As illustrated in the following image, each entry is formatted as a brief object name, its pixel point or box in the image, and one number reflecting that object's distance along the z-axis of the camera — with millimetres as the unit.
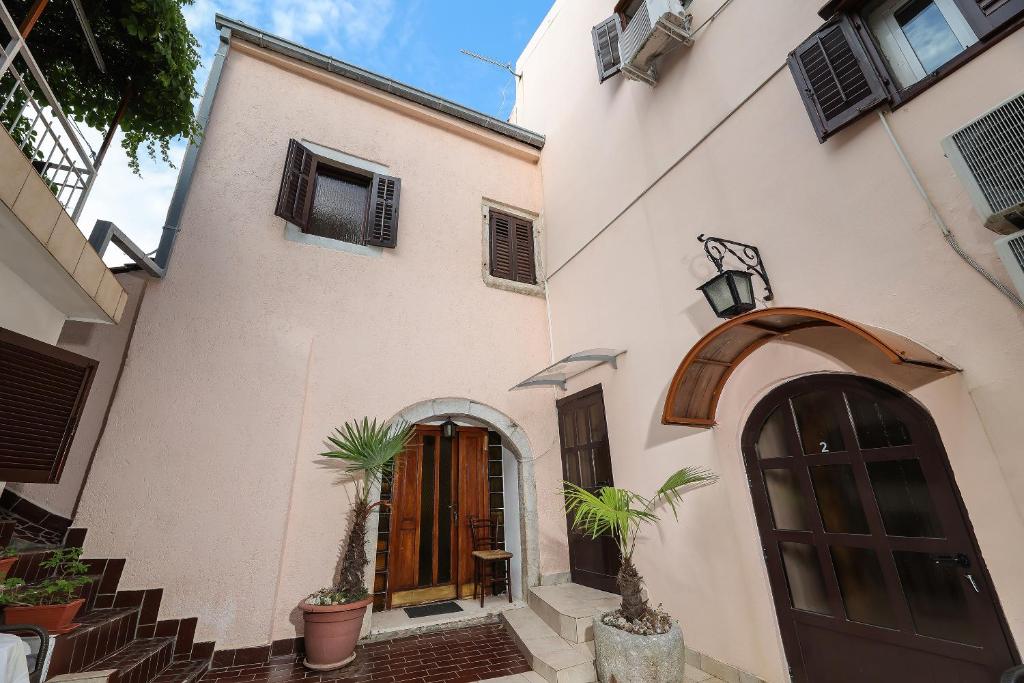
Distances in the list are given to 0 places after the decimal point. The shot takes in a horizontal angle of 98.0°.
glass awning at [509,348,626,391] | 5324
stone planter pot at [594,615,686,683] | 3295
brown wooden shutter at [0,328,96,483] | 2904
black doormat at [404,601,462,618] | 5754
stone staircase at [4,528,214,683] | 3233
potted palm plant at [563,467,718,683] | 3312
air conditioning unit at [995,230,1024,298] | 2268
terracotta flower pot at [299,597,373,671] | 4129
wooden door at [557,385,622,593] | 5309
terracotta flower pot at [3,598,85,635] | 3002
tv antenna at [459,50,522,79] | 9589
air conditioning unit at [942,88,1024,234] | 2275
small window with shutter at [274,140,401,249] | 5980
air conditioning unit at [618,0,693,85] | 5034
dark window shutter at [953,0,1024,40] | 2691
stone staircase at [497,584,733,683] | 3807
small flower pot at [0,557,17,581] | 3123
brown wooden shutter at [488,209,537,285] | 7215
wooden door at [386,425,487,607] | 6656
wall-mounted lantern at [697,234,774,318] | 3482
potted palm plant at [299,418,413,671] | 4160
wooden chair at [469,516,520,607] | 5949
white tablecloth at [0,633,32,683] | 2035
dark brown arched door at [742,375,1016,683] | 2611
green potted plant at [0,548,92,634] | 2975
